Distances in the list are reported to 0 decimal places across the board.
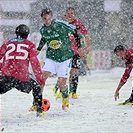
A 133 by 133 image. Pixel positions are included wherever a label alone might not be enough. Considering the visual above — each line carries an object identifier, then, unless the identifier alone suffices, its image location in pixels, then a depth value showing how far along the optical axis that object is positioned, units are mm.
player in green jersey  17406
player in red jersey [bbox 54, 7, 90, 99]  21234
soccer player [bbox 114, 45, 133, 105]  17062
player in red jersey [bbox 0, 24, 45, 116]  14883
